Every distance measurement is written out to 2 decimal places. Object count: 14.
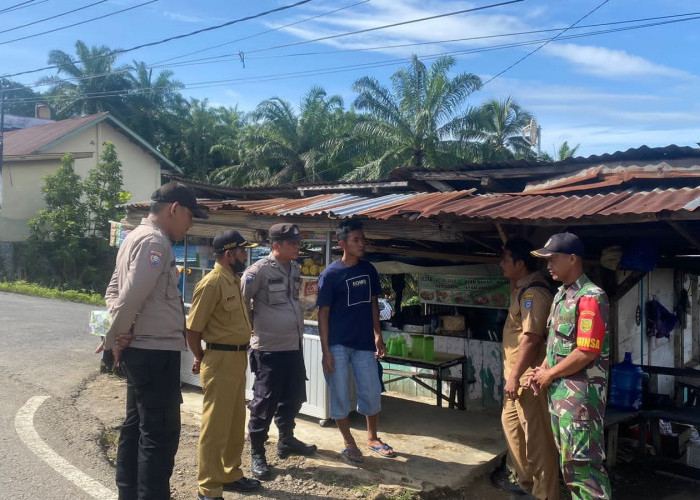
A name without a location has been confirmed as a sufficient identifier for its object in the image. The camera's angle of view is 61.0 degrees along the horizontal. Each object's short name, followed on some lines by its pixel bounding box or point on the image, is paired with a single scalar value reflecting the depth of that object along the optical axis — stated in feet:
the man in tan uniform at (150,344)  10.90
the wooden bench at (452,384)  26.16
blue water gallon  19.61
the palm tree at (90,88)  116.88
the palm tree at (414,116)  74.54
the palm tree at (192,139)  119.44
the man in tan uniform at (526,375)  13.35
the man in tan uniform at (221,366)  13.15
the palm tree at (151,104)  119.96
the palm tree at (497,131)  76.38
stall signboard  27.09
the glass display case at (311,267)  21.49
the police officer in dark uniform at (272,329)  15.19
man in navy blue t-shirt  16.02
